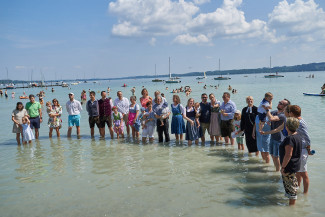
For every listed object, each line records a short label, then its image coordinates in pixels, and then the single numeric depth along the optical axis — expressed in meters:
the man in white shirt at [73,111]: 11.13
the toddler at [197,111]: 9.45
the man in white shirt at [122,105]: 10.82
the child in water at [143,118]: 9.96
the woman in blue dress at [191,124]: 9.49
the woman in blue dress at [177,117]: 9.39
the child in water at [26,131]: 10.02
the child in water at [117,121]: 10.64
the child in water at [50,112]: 11.14
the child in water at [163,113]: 9.53
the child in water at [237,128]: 8.55
